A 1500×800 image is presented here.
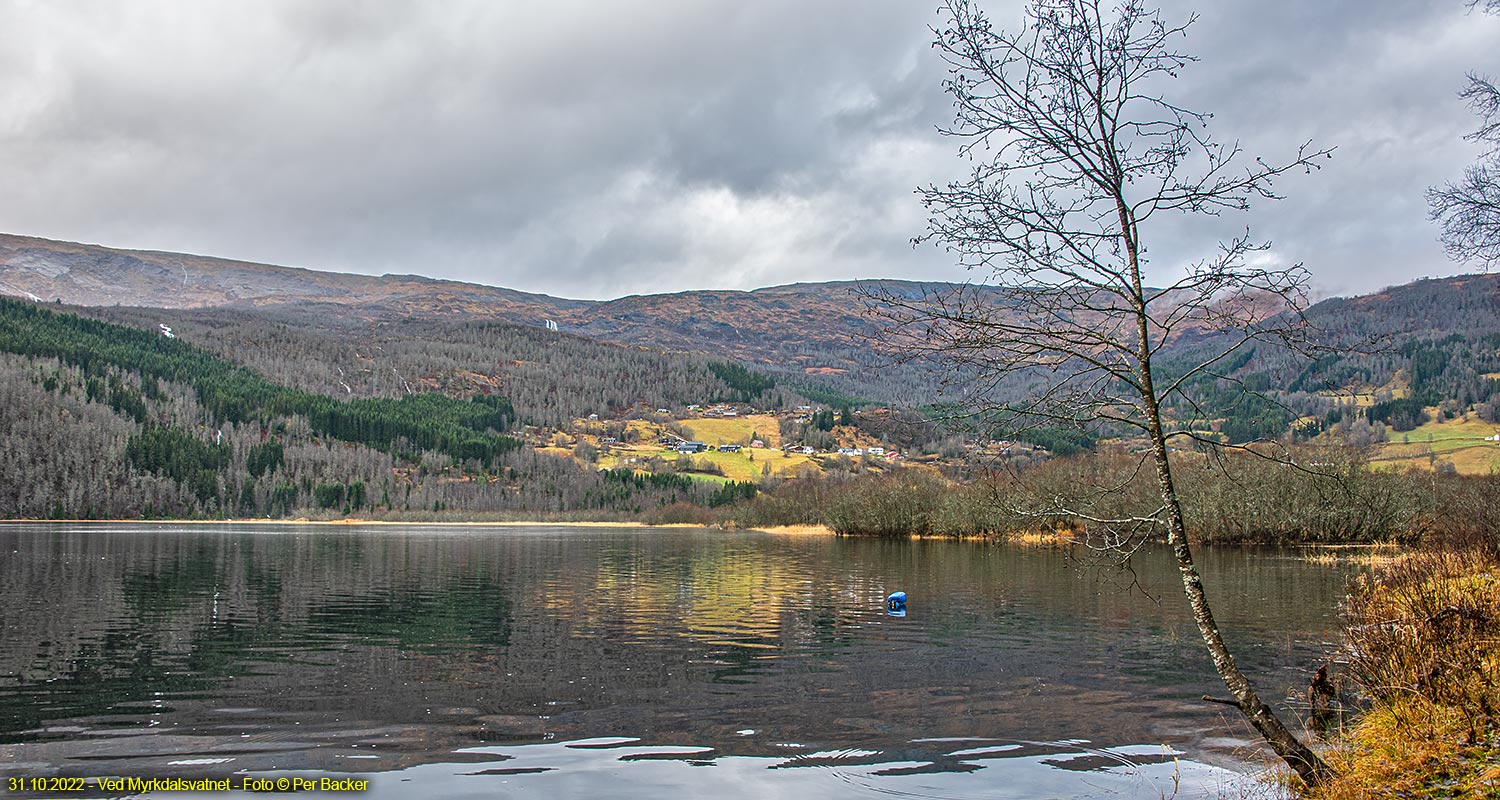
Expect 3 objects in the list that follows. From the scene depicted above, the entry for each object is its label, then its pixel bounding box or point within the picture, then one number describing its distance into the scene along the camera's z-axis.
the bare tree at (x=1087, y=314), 12.56
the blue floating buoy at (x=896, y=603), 43.87
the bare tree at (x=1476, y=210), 16.67
